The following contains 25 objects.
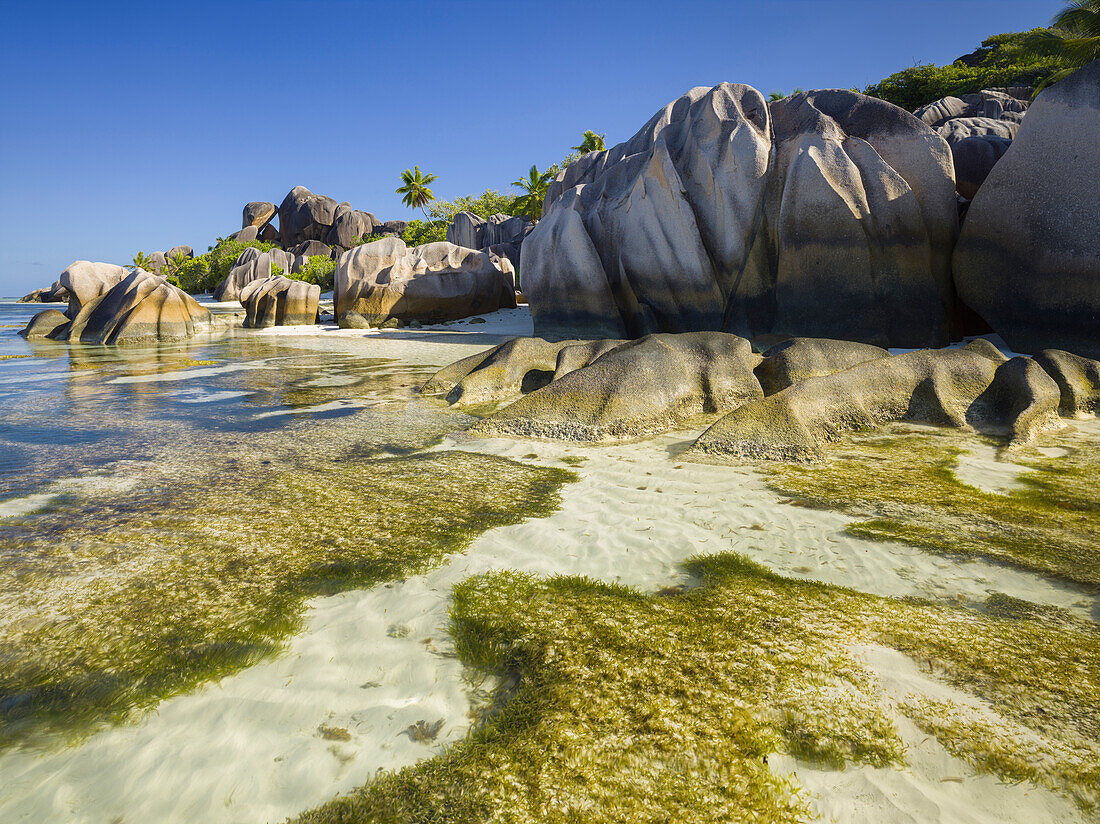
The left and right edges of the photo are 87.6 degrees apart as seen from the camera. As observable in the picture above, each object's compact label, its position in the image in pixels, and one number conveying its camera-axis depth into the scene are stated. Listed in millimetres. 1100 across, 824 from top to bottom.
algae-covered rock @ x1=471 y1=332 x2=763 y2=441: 5305
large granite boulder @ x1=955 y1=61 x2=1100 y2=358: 7332
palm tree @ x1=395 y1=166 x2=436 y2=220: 50966
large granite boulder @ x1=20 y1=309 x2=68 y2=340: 19688
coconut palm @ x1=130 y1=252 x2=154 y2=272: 57562
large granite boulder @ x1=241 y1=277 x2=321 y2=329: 23328
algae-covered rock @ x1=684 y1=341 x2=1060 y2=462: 4574
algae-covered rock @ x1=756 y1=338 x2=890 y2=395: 6137
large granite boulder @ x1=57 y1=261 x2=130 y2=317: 27875
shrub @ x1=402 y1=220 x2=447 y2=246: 42969
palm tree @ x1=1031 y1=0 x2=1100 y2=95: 18391
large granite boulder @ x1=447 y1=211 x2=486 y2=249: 41406
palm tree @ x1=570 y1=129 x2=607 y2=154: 40500
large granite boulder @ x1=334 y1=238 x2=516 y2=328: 21438
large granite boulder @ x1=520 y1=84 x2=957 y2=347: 9164
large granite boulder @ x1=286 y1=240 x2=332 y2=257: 51219
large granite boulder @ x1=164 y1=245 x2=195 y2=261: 59781
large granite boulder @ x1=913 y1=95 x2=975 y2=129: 22938
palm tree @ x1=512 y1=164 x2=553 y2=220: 41125
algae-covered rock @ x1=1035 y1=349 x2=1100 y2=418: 5508
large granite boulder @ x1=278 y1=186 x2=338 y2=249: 55162
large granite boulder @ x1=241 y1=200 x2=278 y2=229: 59188
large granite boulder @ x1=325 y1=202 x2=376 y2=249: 55000
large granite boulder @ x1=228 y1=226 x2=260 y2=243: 55375
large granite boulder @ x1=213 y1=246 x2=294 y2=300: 43781
